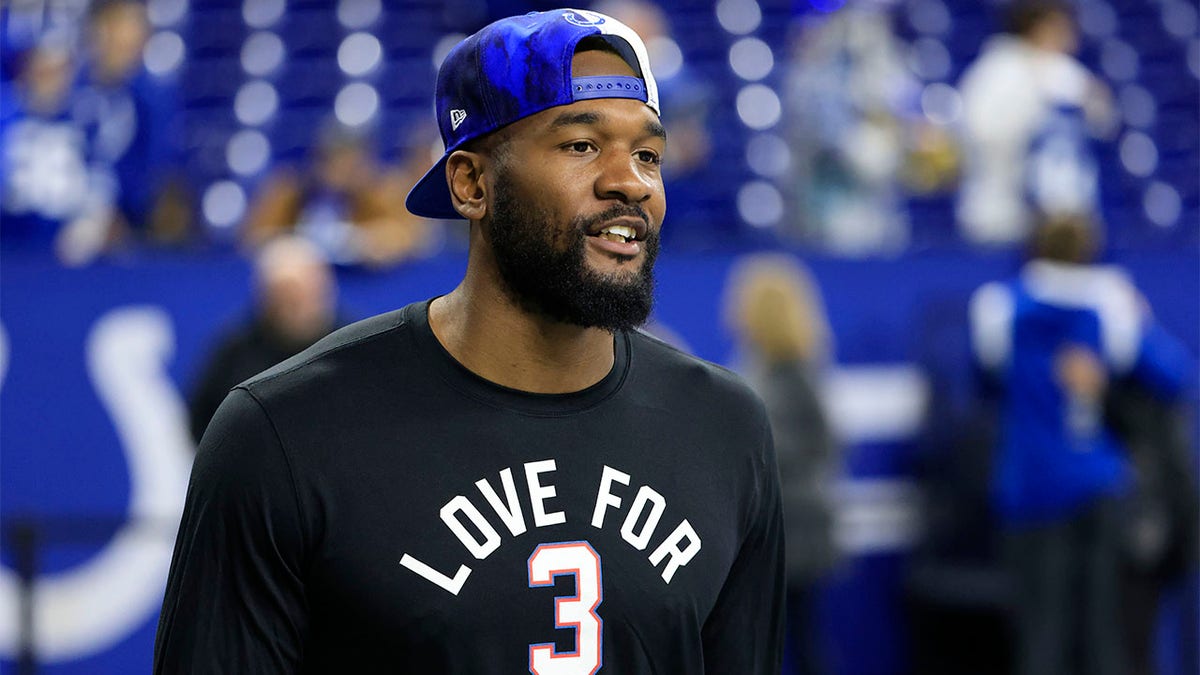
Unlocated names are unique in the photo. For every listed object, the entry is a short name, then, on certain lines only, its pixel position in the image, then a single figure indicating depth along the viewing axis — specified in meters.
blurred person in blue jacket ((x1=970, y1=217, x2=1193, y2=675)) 12.71
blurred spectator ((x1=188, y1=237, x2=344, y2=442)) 12.48
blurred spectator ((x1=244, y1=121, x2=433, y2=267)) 14.62
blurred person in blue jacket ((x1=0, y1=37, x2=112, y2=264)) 14.84
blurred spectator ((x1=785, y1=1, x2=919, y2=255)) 16.37
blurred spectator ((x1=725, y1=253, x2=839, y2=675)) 13.40
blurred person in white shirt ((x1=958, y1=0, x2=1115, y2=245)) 16.30
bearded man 4.30
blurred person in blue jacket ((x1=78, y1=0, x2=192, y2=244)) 15.12
